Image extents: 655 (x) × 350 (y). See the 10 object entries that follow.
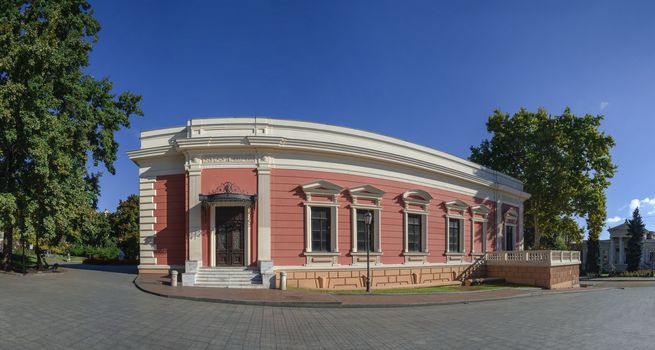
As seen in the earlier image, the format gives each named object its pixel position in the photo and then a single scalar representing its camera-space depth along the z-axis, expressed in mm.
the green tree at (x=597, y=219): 31367
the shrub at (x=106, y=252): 42369
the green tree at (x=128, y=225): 40750
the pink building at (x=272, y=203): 18219
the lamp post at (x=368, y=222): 17625
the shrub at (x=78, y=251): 53531
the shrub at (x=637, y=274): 43688
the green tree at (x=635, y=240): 52719
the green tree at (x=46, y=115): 18000
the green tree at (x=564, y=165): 31438
